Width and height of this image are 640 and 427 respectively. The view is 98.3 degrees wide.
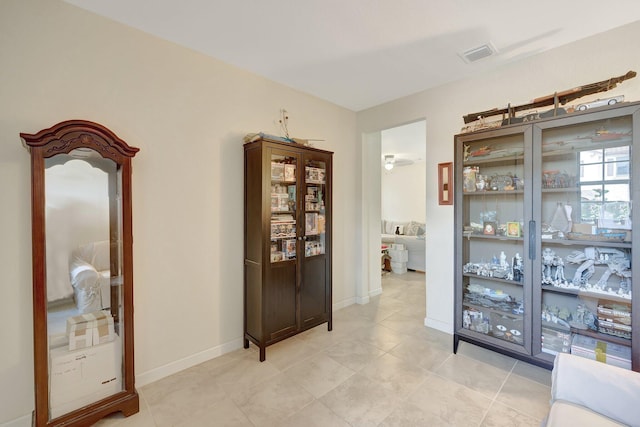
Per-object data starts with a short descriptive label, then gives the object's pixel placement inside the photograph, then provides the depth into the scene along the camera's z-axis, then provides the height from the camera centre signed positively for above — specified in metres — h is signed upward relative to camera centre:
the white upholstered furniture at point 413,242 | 5.92 -0.73
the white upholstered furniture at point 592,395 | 1.19 -0.86
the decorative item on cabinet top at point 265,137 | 2.49 +0.67
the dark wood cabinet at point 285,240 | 2.49 -0.30
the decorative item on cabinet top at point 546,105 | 1.95 +0.84
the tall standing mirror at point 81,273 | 1.57 -0.40
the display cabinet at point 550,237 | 1.94 -0.23
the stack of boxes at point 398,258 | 5.84 -1.04
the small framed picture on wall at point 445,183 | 2.99 +0.28
